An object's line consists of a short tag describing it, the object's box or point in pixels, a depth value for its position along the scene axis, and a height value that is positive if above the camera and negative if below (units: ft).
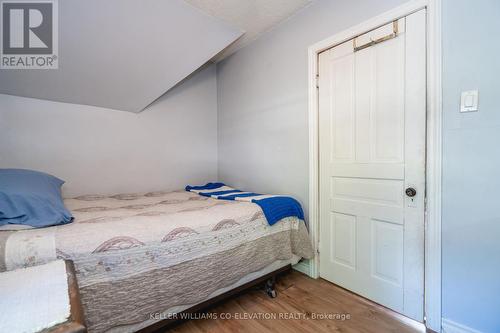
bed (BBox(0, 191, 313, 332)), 3.36 -1.64
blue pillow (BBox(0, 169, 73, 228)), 3.82 -0.71
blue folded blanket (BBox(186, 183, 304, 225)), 5.92 -1.12
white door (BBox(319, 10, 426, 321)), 4.85 -0.03
